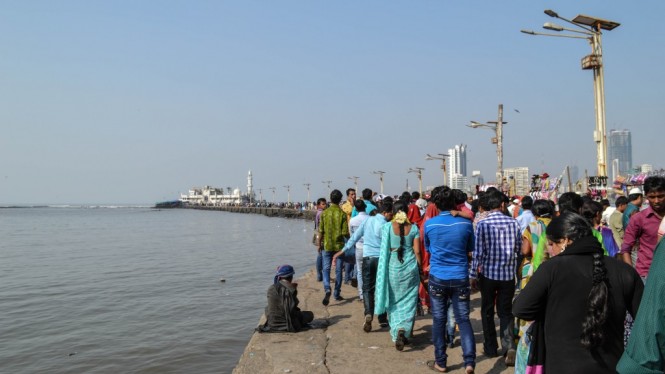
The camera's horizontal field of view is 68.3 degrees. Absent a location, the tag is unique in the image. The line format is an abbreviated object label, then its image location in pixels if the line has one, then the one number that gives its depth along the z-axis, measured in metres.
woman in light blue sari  5.65
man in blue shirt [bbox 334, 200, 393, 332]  6.48
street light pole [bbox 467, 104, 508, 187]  20.64
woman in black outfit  2.36
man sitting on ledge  6.78
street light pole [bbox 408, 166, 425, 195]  47.28
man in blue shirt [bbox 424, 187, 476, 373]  4.72
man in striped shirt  4.88
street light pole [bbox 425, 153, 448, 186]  34.69
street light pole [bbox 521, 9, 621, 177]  13.87
